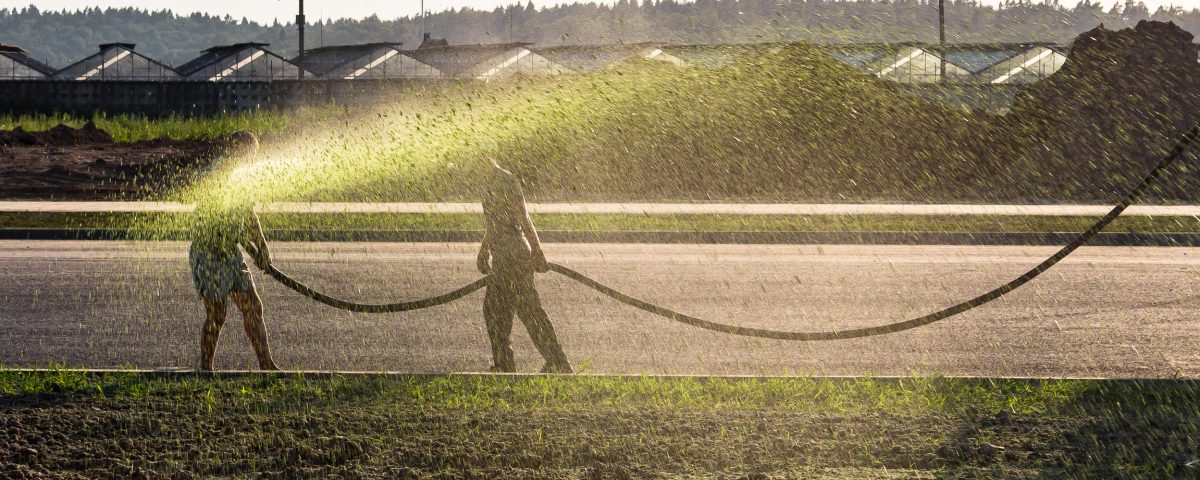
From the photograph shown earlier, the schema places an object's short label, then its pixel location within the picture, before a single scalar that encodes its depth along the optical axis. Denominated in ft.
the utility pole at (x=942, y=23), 170.81
